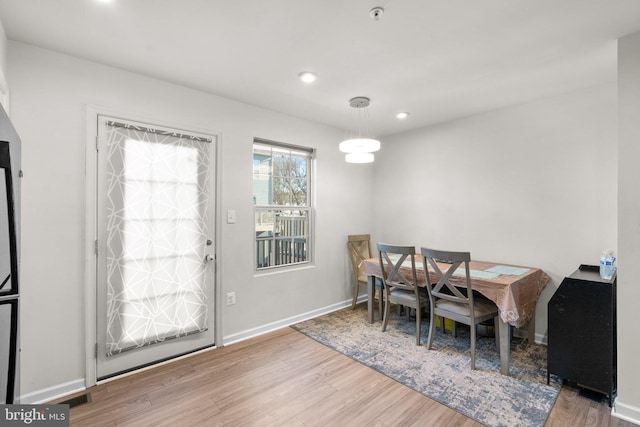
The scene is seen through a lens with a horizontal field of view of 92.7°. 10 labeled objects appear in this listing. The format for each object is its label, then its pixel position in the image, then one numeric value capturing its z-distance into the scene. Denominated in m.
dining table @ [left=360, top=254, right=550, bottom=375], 2.42
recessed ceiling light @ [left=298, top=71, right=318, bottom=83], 2.49
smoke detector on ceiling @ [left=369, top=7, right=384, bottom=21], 1.70
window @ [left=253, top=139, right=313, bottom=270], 3.42
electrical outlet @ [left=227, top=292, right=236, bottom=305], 3.04
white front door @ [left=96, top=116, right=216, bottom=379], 2.37
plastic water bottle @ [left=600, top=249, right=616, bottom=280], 2.26
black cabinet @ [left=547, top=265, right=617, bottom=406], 2.04
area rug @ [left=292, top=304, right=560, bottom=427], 2.02
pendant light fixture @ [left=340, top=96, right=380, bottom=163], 2.71
